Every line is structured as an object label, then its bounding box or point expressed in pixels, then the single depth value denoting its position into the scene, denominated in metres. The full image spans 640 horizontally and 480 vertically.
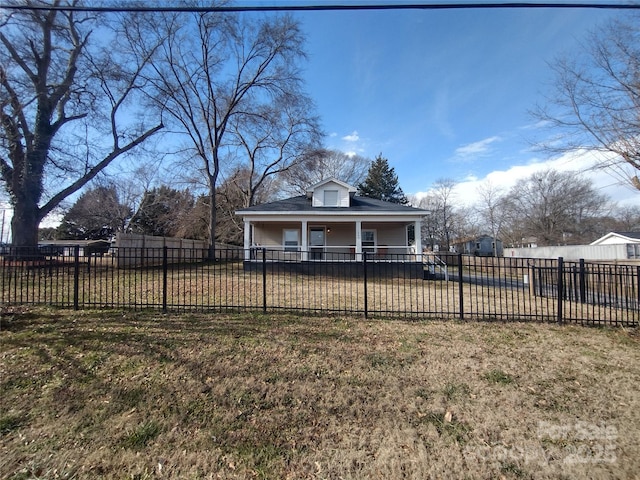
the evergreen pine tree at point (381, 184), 38.19
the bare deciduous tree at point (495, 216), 43.41
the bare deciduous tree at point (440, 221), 43.62
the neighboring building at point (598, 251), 23.19
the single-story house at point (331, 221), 15.06
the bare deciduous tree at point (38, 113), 11.37
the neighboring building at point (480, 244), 49.71
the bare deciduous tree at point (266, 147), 25.66
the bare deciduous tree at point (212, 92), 20.16
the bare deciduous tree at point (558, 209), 38.28
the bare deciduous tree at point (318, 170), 28.59
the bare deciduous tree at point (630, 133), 9.39
